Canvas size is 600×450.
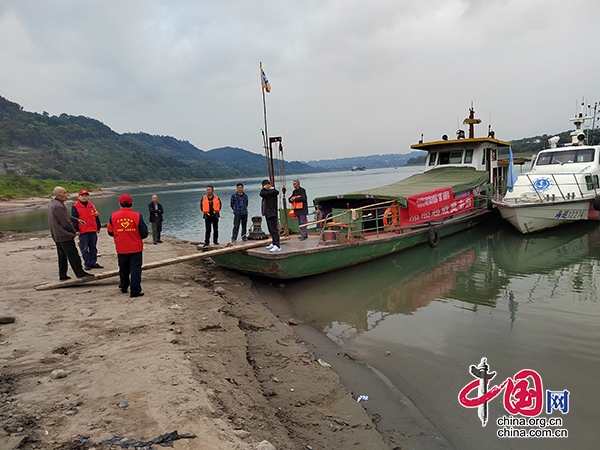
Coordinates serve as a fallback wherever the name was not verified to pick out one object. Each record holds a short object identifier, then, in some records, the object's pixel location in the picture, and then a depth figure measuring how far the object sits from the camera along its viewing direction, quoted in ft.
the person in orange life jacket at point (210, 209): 33.14
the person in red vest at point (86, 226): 25.90
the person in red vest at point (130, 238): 19.71
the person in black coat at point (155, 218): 41.42
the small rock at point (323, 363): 16.02
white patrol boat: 42.09
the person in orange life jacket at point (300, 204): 31.37
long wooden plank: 22.06
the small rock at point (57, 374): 11.57
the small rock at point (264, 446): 8.57
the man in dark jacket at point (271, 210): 25.83
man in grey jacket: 21.70
